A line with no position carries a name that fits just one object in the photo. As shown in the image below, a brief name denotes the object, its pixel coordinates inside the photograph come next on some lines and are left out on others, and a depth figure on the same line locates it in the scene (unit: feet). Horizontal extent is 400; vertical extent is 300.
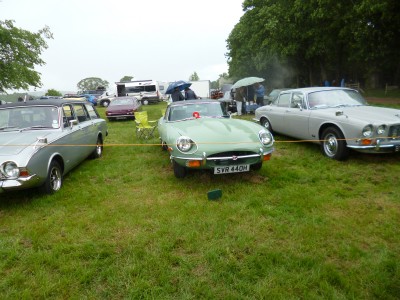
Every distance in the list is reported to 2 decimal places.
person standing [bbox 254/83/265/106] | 46.44
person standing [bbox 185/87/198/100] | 34.55
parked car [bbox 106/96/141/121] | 48.80
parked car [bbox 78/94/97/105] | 99.94
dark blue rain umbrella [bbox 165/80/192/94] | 34.25
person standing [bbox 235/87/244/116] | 44.65
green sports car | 14.47
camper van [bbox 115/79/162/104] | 91.35
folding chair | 30.32
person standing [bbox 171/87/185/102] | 34.47
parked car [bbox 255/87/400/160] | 16.81
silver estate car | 12.50
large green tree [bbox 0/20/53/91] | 66.64
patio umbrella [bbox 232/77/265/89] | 42.98
